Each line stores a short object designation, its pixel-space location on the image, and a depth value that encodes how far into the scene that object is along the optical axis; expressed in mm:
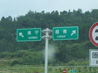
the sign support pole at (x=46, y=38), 12772
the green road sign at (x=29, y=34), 14000
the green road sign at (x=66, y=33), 13511
